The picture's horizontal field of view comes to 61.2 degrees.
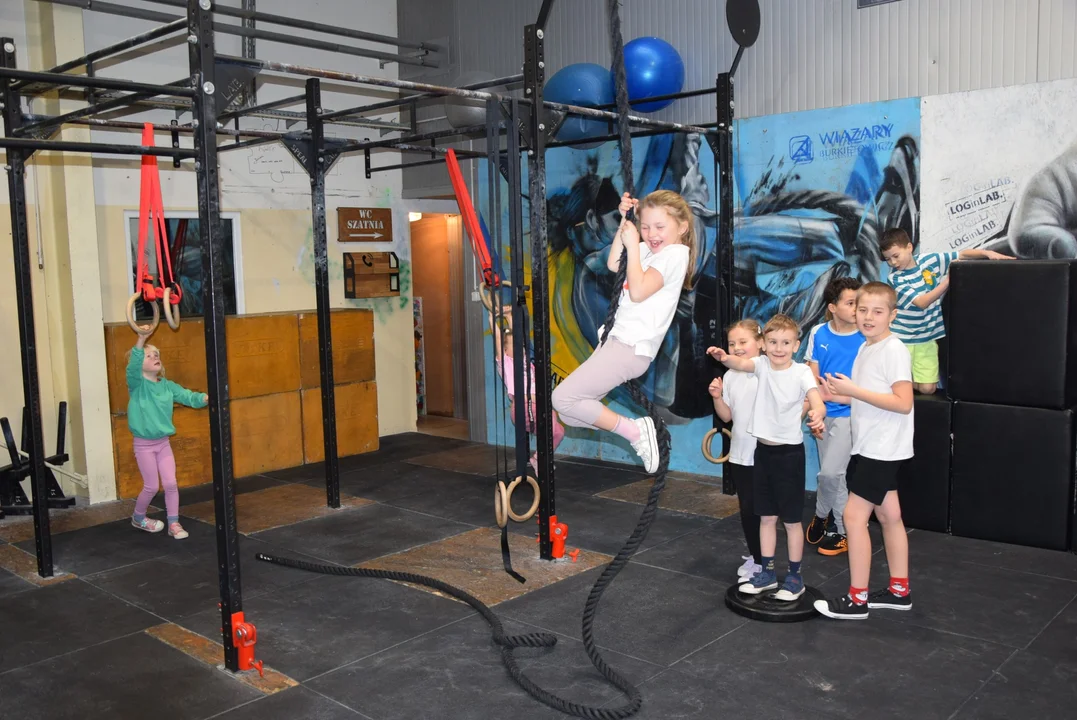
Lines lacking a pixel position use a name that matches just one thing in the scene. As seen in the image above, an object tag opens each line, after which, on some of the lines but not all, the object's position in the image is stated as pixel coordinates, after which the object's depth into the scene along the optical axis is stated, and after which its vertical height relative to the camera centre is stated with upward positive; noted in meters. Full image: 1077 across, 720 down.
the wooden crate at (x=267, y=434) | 7.29 -1.16
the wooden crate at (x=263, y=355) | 7.20 -0.51
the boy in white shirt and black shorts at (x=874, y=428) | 3.80 -0.67
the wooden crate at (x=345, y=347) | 7.62 -0.50
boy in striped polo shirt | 5.05 -0.15
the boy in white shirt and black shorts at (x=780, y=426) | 3.94 -0.66
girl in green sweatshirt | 5.49 -0.75
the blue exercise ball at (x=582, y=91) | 6.09 +1.28
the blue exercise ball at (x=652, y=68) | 6.12 +1.42
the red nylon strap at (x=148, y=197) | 4.29 +0.48
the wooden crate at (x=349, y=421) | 7.75 -1.16
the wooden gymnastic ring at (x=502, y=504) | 4.19 -1.02
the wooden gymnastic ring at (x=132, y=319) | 4.76 -0.13
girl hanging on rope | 3.61 -0.04
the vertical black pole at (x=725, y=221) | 6.07 +0.37
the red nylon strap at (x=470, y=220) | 4.62 +0.33
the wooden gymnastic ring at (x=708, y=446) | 4.74 -0.89
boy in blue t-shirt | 4.75 -0.72
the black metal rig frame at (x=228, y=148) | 3.49 +0.68
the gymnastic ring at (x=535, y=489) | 4.25 -1.01
